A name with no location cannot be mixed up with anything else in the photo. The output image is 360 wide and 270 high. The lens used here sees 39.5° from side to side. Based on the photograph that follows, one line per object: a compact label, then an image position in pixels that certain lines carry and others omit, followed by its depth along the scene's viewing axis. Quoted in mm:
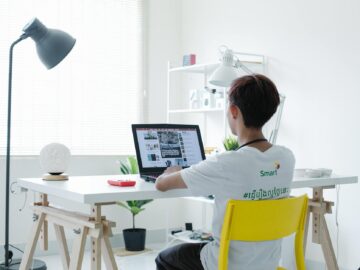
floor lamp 2592
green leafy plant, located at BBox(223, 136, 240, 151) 3451
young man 1631
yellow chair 1513
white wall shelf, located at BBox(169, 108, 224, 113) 3875
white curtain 3990
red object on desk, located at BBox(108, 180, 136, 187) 2041
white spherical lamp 2359
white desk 1880
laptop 2328
